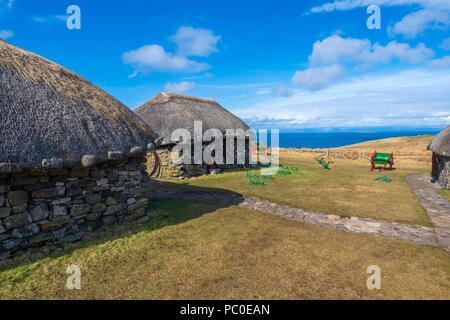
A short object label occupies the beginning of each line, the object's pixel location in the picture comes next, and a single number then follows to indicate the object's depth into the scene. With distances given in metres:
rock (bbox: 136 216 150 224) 7.29
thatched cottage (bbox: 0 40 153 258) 5.00
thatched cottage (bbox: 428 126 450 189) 11.44
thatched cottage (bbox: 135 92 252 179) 14.43
